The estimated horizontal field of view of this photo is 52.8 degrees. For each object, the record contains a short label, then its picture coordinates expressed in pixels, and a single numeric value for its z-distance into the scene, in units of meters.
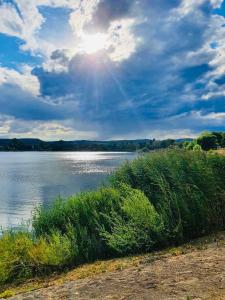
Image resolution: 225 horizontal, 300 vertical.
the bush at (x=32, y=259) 5.44
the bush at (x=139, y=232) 5.43
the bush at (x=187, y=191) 5.97
